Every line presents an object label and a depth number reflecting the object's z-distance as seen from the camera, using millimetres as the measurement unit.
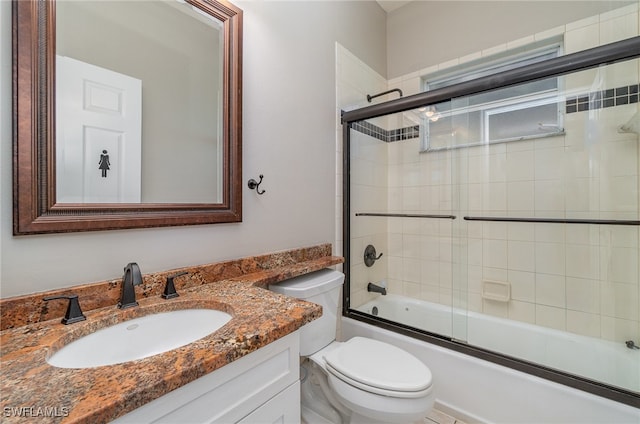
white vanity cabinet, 560
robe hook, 1331
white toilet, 1069
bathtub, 1221
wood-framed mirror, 777
